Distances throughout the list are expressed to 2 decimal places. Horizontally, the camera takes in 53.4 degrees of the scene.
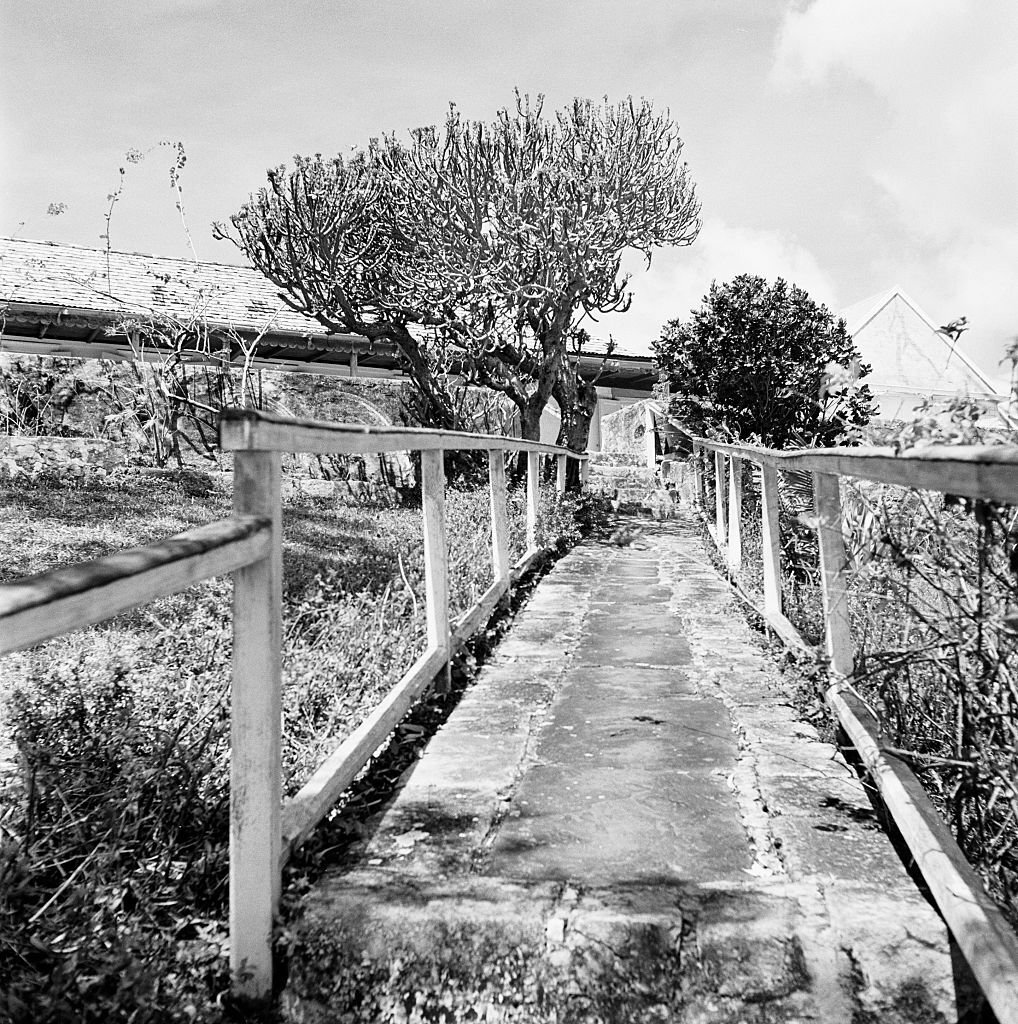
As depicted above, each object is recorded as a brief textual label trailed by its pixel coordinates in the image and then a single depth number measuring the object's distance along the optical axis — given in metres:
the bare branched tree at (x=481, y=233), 14.50
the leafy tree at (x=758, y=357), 14.86
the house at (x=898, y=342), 25.06
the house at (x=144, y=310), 16.92
